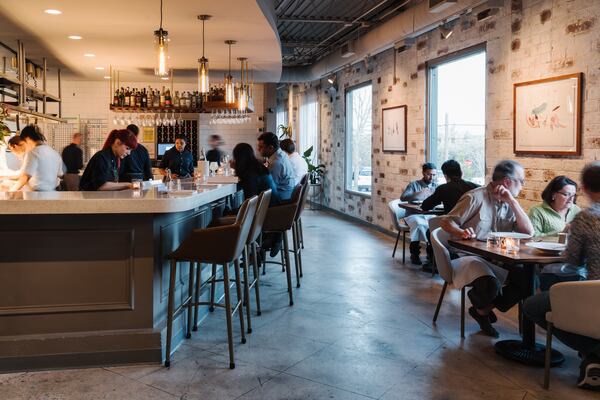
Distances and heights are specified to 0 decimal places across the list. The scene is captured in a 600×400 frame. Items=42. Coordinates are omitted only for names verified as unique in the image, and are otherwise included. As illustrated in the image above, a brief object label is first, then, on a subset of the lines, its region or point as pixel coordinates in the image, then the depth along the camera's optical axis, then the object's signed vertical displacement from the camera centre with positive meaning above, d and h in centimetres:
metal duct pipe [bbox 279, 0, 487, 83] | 703 +201
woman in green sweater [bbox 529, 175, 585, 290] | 479 -30
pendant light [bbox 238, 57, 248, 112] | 843 +102
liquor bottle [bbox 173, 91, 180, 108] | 922 +108
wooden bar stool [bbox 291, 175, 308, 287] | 623 -67
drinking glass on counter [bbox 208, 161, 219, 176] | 926 +8
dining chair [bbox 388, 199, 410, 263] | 757 -55
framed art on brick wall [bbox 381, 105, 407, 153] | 947 +71
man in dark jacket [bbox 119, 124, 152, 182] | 710 +9
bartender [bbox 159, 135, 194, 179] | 980 +18
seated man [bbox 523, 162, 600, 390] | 344 -46
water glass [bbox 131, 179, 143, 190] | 473 -11
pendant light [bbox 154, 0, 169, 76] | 511 +103
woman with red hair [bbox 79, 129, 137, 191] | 510 +6
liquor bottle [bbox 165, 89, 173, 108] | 920 +105
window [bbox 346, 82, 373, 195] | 1159 +69
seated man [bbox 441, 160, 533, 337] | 442 -40
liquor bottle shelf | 870 +94
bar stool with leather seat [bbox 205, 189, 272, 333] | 461 -47
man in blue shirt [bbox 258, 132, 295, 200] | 705 +2
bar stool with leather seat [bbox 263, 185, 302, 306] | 571 -45
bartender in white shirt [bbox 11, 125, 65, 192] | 578 +6
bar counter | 381 -72
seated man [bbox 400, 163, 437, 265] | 725 -33
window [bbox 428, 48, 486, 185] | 747 +80
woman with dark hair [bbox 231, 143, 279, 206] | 597 +1
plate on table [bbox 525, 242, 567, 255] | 391 -49
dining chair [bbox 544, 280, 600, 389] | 316 -72
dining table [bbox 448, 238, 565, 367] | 374 -70
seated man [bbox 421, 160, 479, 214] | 635 -17
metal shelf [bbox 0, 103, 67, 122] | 694 +76
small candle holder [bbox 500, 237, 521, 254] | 393 -48
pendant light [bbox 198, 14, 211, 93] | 647 +103
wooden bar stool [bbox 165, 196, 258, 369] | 385 -51
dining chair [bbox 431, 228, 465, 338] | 451 -69
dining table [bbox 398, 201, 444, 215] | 663 -41
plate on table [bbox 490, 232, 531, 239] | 425 -44
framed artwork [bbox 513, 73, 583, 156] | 552 +55
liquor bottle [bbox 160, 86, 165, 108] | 917 +106
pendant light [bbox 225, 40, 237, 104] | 806 +112
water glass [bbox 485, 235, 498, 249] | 414 -48
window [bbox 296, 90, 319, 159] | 1539 +125
